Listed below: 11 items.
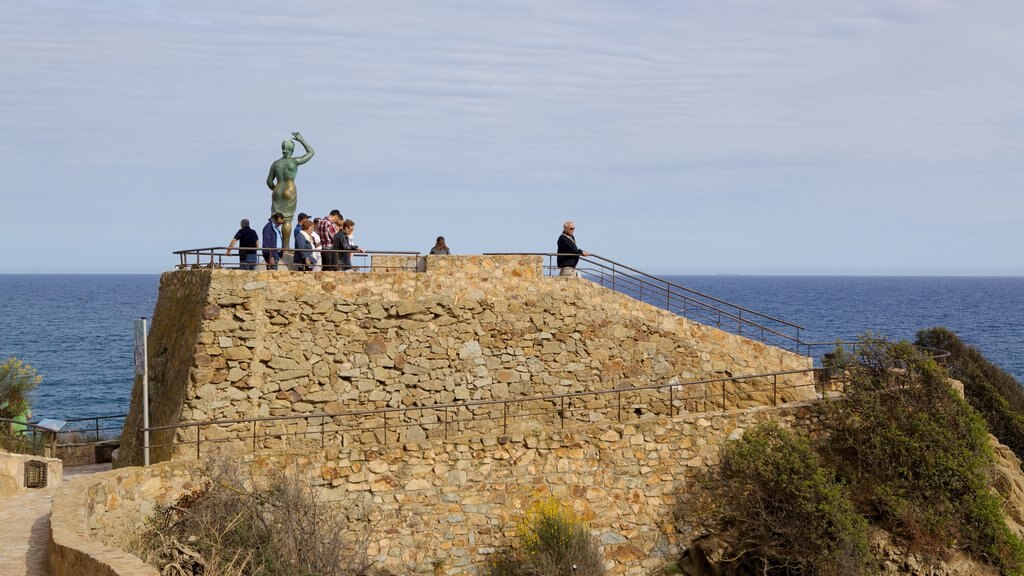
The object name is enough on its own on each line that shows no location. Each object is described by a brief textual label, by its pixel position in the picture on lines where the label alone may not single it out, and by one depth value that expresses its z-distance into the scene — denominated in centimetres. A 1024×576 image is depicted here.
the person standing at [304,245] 1903
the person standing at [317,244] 1917
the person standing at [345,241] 1942
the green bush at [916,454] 1773
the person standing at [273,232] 1936
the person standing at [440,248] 2039
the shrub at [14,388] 2561
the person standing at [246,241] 1855
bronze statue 1962
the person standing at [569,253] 2078
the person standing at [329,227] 2022
